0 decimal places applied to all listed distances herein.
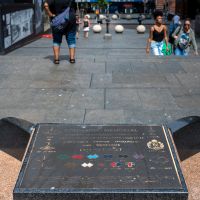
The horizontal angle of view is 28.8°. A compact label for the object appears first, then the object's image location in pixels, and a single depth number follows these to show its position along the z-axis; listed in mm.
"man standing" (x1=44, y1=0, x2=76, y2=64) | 10234
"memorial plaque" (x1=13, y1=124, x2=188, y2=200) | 3340
